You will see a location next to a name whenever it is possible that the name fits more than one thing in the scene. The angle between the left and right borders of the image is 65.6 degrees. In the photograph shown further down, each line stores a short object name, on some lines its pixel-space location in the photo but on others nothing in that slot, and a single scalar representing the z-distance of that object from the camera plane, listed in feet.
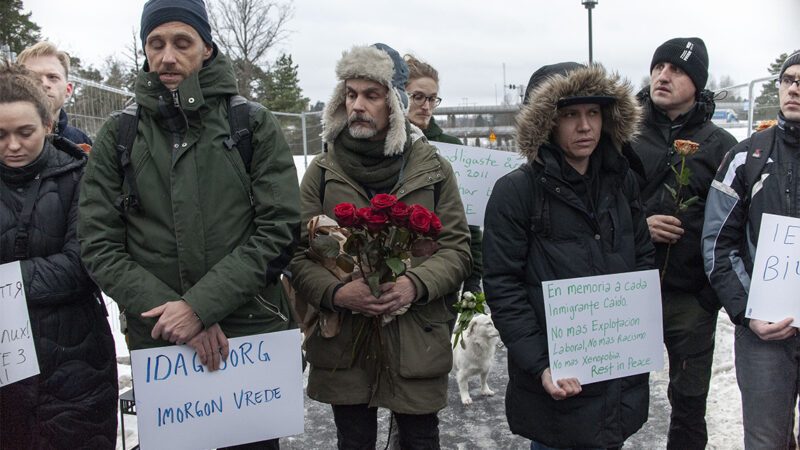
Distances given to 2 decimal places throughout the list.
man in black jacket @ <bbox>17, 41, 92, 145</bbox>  12.84
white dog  15.67
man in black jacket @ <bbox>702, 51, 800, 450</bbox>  8.89
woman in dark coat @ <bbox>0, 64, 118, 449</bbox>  8.79
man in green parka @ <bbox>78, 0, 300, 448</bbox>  7.79
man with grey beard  9.11
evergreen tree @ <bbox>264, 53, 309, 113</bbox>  108.68
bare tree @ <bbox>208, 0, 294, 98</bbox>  98.02
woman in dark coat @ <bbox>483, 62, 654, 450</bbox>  8.33
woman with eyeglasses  13.87
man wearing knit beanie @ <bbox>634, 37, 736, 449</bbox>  10.34
